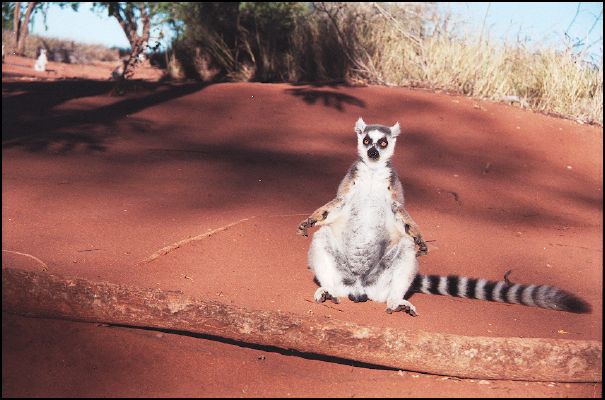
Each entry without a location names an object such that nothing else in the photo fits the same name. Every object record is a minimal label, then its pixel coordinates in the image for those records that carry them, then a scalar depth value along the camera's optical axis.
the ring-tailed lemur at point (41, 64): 22.80
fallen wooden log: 3.44
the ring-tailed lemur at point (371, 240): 4.38
